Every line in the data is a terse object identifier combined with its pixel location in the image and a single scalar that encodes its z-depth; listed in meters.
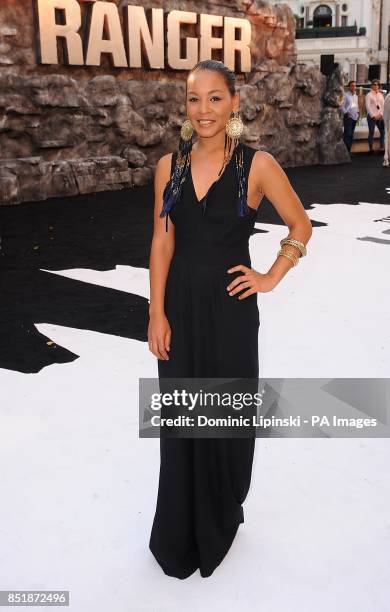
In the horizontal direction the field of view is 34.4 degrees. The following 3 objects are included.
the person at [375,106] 12.87
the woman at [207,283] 1.55
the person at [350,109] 13.02
